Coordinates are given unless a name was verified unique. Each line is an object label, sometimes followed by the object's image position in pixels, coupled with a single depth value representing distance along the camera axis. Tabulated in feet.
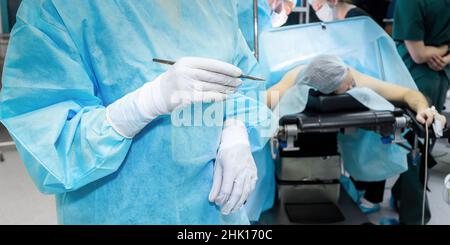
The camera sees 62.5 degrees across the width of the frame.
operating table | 3.70
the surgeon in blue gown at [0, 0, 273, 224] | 2.00
